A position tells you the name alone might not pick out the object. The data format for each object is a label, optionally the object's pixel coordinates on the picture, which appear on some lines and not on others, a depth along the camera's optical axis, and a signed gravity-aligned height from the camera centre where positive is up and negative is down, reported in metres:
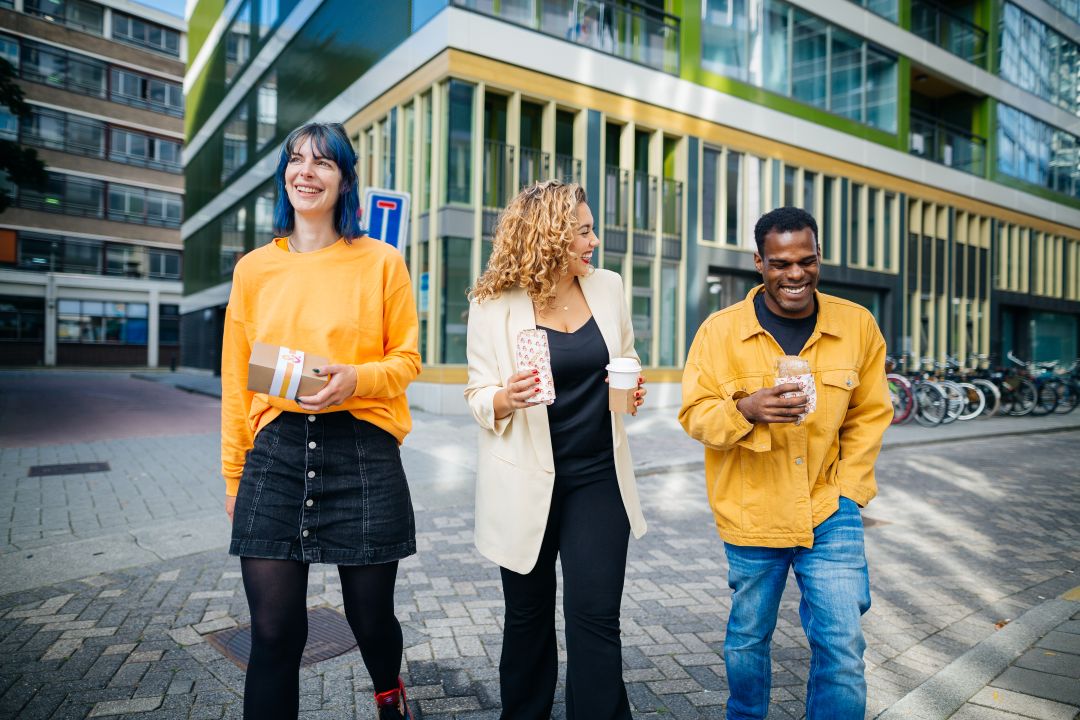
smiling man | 2.22 -0.29
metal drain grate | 7.62 -1.23
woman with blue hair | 2.20 -0.22
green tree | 15.42 +4.43
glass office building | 14.58 +5.92
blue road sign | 6.44 +1.32
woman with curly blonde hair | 2.31 -0.33
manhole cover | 3.31 -1.36
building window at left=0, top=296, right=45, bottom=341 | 38.28 +1.95
